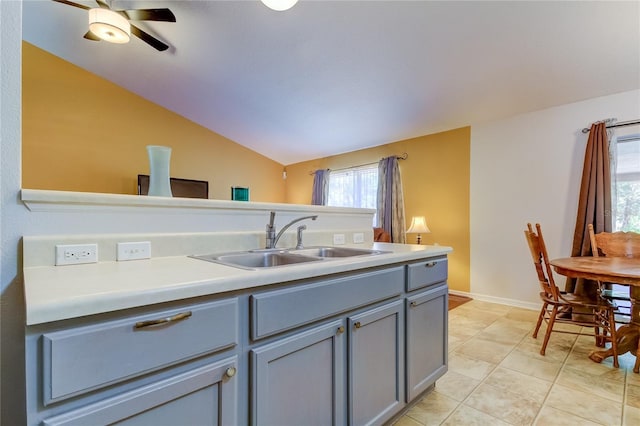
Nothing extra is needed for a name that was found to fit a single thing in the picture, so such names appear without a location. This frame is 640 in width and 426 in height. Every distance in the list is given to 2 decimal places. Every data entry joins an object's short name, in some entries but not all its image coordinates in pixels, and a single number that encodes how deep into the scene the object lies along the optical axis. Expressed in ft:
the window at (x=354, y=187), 17.42
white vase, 4.81
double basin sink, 4.73
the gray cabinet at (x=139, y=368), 2.05
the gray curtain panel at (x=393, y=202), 15.71
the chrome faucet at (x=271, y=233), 5.46
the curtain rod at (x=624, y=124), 9.62
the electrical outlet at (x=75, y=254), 3.51
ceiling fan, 7.98
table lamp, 13.57
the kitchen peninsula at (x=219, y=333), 2.17
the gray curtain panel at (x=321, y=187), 19.38
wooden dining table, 6.36
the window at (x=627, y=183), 9.71
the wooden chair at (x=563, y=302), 7.30
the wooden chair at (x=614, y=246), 8.59
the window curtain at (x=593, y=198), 9.82
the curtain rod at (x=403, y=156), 15.70
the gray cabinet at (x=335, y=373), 3.26
